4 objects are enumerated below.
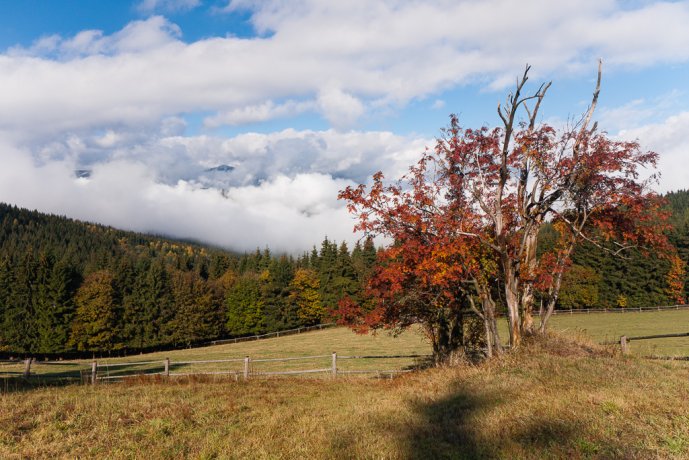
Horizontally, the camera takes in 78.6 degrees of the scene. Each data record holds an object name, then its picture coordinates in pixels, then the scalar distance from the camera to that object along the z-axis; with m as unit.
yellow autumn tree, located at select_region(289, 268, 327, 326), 73.12
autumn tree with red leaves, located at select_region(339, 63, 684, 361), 13.05
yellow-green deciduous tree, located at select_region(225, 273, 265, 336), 69.25
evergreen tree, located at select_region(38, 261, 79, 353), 53.59
